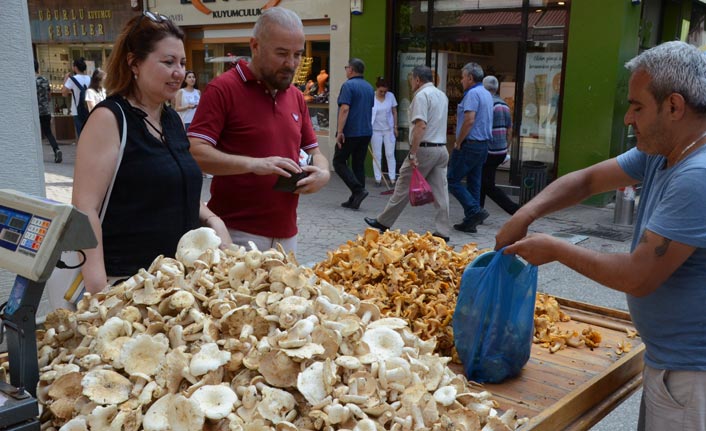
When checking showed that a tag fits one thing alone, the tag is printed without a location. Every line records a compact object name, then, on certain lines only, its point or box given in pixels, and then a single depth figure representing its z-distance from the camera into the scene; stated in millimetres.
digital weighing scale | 1240
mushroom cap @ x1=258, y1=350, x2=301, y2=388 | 1537
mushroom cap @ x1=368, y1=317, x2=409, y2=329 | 1846
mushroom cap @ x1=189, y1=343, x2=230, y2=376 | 1510
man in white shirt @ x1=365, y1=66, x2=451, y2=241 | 7270
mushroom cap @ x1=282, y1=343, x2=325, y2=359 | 1531
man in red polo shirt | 2924
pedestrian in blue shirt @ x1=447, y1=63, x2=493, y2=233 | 7715
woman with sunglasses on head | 2215
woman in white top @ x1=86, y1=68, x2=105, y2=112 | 11086
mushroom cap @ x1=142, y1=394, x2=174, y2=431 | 1410
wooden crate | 1952
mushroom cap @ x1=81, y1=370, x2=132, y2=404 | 1460
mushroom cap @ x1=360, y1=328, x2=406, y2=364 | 1708
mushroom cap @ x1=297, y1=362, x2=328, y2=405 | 1502
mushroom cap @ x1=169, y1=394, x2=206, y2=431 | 1401
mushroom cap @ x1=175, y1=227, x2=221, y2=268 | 1915
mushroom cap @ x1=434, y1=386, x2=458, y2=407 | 1676
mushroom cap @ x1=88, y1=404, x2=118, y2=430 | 1426
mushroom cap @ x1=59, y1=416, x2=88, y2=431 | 1419
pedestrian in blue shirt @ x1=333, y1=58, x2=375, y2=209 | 9125
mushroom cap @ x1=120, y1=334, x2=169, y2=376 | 1553
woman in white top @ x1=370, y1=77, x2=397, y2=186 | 10602
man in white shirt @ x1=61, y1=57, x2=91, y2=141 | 11617
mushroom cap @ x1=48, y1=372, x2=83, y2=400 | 1504
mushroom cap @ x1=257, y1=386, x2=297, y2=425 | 1462
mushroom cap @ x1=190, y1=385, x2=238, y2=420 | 1430
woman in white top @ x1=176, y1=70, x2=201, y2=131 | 10914
